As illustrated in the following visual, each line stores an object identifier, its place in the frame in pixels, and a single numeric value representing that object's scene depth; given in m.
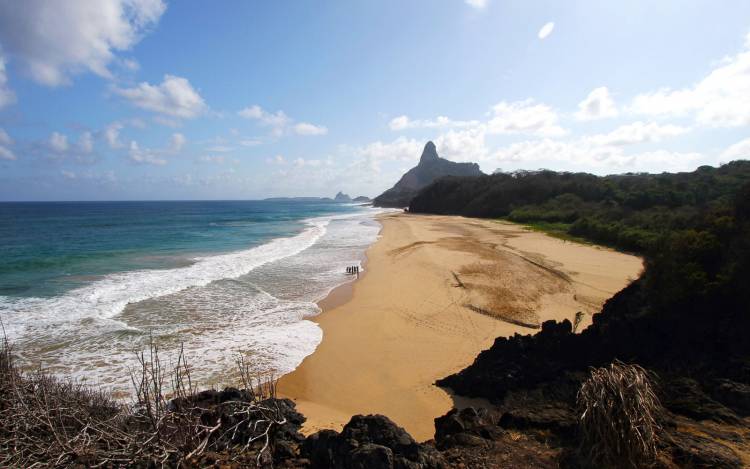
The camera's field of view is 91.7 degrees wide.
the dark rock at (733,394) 4.68
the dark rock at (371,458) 3.74
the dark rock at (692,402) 4.60
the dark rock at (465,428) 4.61
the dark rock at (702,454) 3.72
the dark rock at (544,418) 4.70
